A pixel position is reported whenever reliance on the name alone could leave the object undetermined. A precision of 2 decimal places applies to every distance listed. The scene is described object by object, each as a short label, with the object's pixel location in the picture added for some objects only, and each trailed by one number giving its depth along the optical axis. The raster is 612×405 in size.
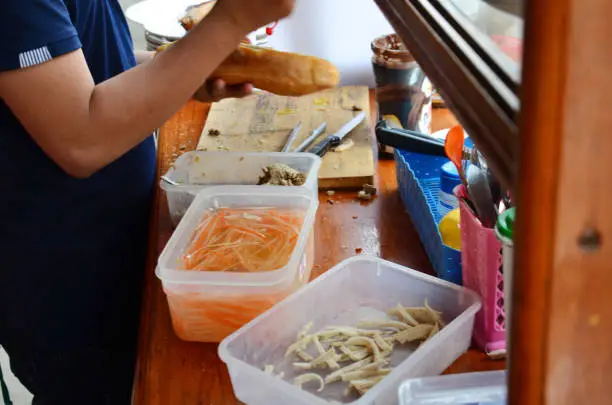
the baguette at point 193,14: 1.63
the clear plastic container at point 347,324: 0.78
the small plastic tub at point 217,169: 1.20
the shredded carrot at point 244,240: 0.99
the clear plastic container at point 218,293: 0.90
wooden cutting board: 1.33
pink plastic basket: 0.80
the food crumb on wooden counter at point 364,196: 1.29
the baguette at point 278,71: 1.09
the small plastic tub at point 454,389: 0.69
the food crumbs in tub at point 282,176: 1.17
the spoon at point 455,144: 0.93
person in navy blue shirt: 0.93
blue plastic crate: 0.95
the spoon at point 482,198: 0.82
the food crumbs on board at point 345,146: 1.39
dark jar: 1.39
